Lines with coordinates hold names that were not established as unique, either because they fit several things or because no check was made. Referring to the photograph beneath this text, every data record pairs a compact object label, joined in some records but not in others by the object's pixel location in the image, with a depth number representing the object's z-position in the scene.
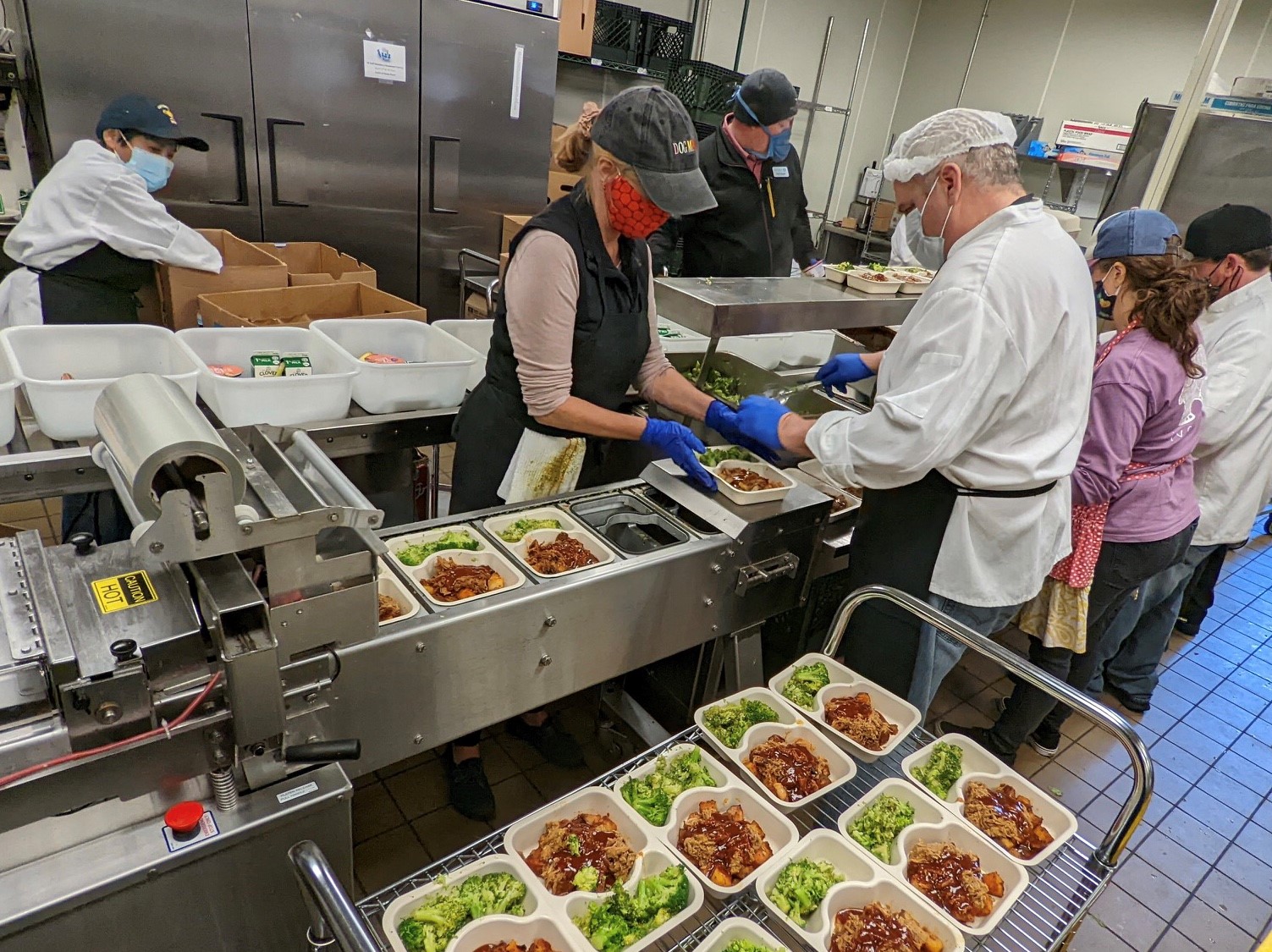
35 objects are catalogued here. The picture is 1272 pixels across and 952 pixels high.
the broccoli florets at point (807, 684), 1.82
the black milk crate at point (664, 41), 6.01
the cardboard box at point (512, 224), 5.32
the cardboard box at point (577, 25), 5.57
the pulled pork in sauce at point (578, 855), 1.31
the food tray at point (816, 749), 1.53
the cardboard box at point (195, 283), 3.26
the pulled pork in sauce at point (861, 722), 1.70
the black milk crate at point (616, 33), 5.85
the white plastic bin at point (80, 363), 1.71
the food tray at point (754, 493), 2.09
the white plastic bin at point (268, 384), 1.92
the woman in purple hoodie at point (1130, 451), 2.28
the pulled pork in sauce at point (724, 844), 1.39
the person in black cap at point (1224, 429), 2.82
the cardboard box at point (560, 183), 5.80
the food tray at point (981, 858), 1.33
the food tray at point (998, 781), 1.56
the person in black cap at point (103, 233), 2.87
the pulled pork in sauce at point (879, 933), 1.30
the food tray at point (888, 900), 1.31
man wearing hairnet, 1.70
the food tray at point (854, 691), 1.69
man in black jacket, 3.38
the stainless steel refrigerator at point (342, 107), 4.01
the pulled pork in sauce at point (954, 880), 1.38
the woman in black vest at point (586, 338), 1.85
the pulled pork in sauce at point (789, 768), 1.57
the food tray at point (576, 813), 1.34
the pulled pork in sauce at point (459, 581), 1.64
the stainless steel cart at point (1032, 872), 1.34
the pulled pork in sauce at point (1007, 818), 1.54
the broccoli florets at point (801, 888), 1.34
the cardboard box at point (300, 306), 2.67
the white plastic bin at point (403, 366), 2.21
